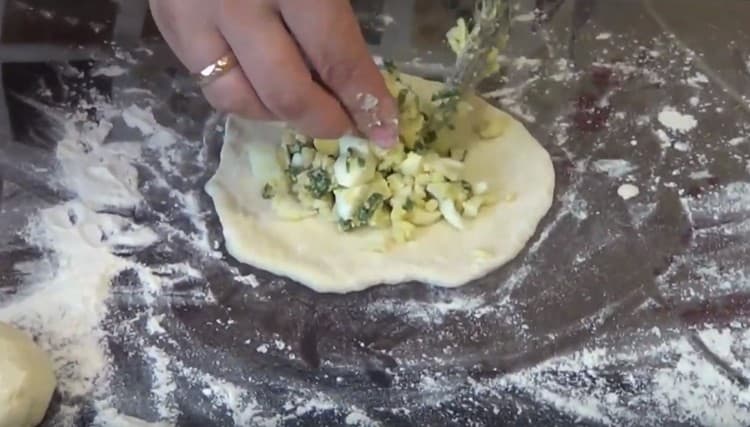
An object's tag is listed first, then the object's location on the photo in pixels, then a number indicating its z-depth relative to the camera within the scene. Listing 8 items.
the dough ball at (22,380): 0.47
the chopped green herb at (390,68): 0.58
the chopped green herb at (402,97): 0.56
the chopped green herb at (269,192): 0.56
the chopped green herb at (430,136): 0.57
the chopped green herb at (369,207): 0.54
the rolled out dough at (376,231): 0.54
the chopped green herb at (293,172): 0.56
